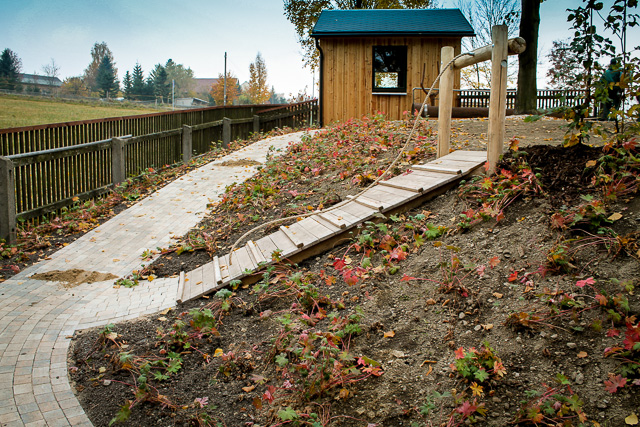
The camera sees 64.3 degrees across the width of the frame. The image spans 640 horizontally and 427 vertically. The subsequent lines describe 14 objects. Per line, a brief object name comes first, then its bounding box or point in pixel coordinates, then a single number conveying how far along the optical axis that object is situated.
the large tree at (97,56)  70.92
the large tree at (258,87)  67.88
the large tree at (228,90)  68.62
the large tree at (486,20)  34.34
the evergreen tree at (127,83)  72.41
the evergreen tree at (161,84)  71.69
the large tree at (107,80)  59.74
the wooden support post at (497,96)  5.46
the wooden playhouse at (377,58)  17.14
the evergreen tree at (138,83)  71.26
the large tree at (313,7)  30.98
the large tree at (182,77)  92.56
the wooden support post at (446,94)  6.69
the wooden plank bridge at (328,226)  5.52
